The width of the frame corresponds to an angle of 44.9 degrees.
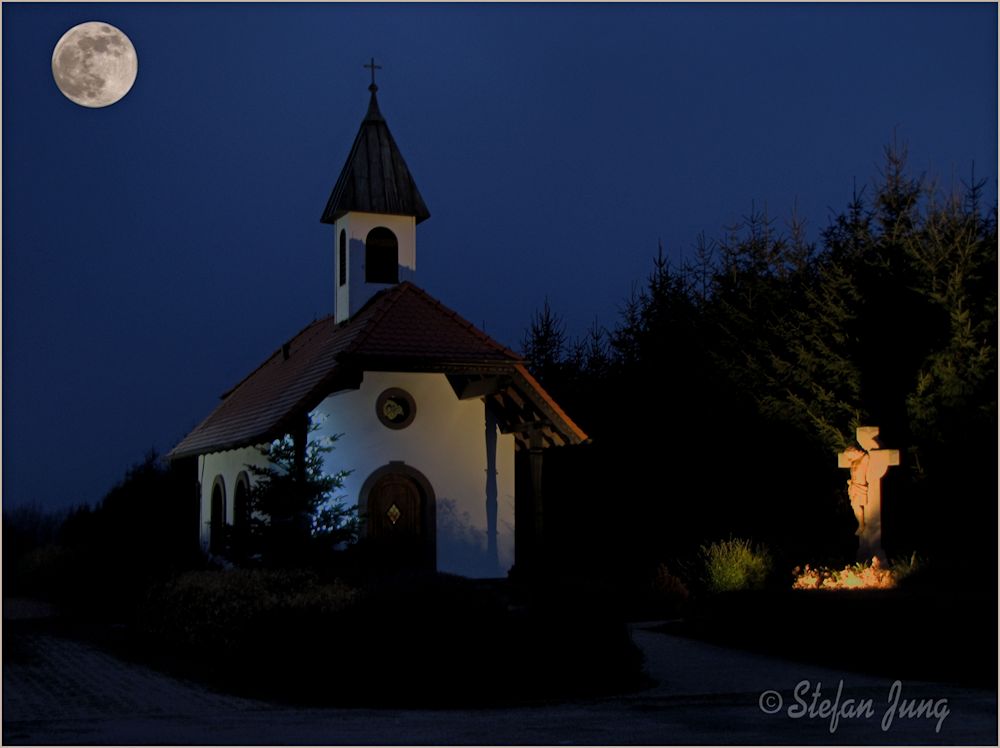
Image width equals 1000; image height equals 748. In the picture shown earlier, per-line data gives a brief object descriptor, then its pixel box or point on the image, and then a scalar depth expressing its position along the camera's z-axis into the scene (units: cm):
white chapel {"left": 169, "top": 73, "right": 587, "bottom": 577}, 2280
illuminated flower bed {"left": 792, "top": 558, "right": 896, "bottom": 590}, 1883
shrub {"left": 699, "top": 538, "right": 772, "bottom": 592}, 2125
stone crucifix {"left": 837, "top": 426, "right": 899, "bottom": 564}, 2022
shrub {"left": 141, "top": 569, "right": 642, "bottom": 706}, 1266
